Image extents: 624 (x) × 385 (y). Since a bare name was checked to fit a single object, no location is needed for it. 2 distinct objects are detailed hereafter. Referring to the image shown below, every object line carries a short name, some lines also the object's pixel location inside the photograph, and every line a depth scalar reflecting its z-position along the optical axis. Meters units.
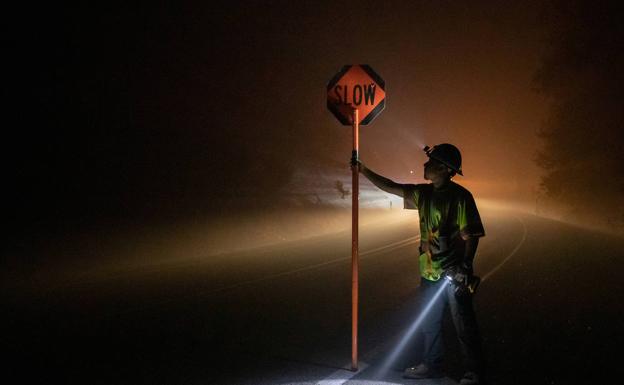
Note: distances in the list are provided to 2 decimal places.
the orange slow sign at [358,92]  4.78
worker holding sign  4.23
